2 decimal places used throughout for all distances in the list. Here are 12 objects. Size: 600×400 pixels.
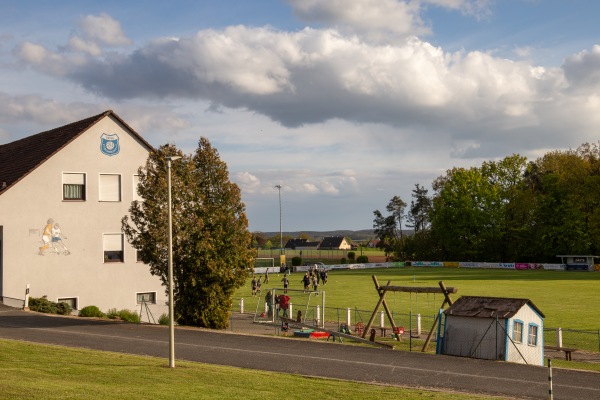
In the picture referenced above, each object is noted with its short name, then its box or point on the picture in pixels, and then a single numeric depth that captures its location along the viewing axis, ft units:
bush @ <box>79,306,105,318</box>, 111.34
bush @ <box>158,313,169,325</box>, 107.96
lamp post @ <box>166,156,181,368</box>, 61.31
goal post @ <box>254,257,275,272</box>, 357.92
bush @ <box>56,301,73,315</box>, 112.27
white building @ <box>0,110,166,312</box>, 117.29
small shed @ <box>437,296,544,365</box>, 80.89
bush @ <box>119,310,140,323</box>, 108.47
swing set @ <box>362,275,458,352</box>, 93.15
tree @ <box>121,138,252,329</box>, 97.09
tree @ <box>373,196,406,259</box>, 520.83
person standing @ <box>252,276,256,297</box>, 171.39
